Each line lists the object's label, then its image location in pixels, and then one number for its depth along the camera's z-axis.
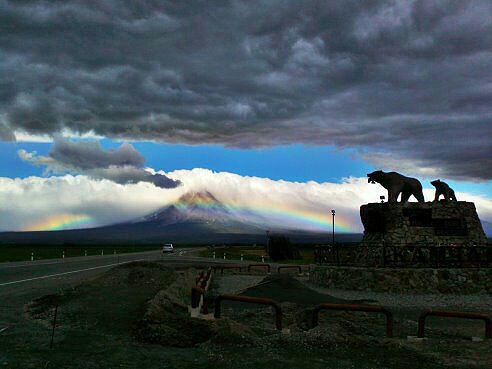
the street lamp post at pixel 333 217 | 51.97
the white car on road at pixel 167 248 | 76.31
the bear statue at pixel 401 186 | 27.73
